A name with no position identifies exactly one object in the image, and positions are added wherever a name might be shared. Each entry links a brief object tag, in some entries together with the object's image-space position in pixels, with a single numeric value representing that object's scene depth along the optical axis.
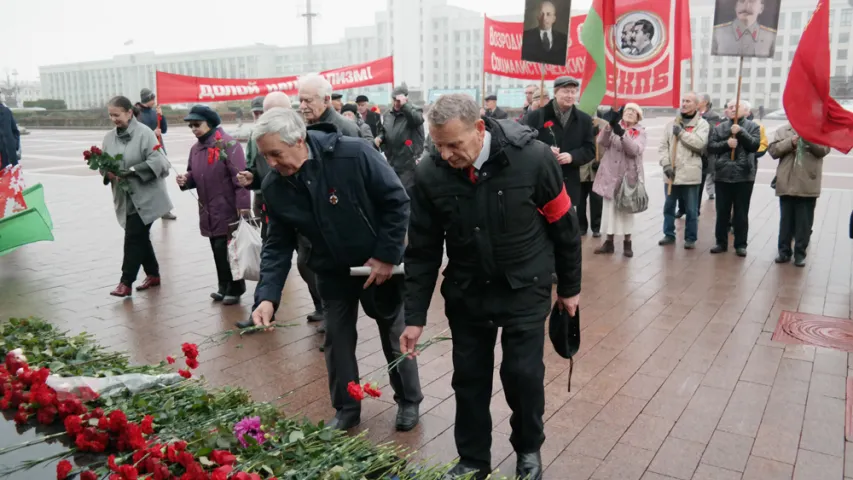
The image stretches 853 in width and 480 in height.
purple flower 3.07
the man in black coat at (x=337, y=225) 3.60
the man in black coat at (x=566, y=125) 6.87
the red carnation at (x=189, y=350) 3.24
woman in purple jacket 6.25
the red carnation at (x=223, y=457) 2.77
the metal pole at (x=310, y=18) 39.66
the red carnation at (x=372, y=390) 3.01
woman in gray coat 6.80
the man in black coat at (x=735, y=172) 8.14
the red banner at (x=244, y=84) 9.19
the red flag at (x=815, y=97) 5.77
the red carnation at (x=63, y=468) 2.80
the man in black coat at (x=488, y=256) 3.06
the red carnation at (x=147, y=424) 3.04
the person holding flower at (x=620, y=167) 8.30
